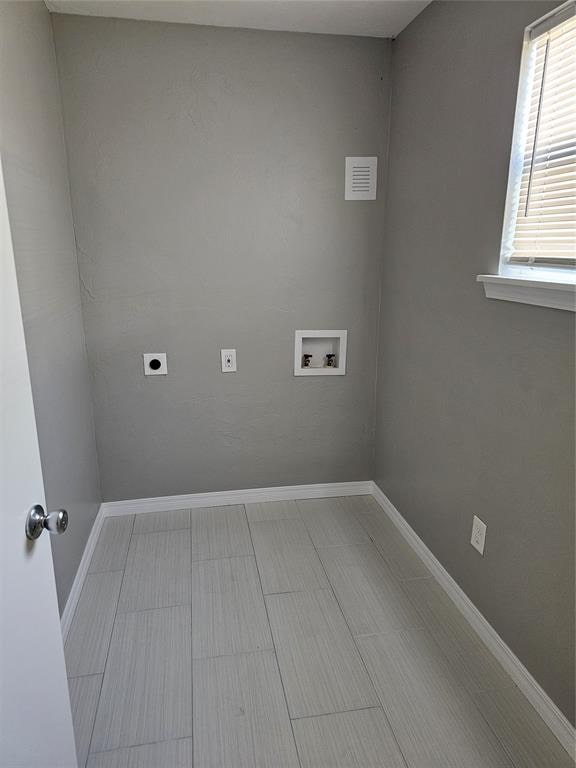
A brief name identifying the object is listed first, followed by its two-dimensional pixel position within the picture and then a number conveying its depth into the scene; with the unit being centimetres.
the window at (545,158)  129
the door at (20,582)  80
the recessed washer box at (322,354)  253
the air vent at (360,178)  233
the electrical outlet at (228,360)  244
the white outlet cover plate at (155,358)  238
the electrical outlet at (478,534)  172
